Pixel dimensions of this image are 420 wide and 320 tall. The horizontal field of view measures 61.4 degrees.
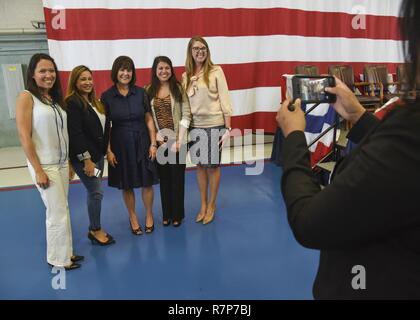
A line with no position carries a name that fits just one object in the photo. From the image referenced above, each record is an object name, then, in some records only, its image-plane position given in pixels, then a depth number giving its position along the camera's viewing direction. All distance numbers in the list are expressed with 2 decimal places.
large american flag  4.22
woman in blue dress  2.62
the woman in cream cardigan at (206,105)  2.80
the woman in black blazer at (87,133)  2.36
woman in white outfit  2.05
